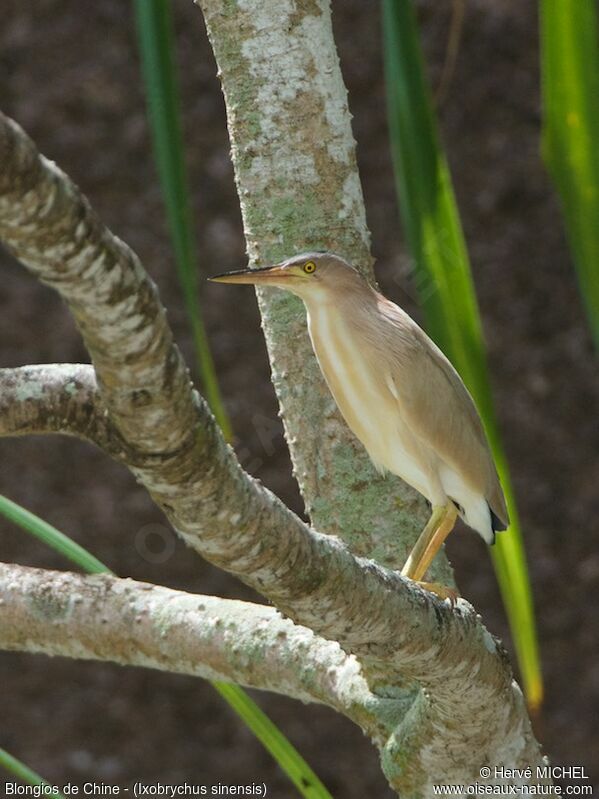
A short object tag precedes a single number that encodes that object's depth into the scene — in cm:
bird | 887
